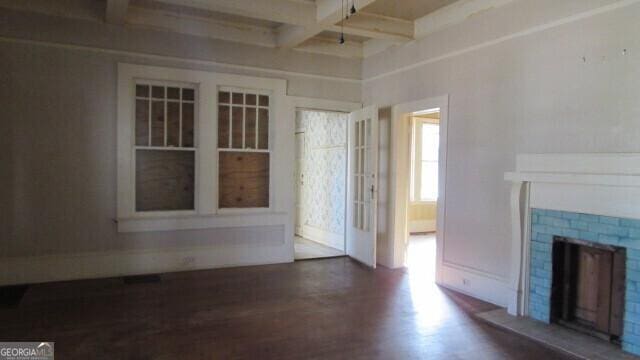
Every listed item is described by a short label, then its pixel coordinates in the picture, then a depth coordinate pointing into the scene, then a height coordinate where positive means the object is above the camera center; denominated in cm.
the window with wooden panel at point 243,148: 572 +24
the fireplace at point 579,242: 321 -57
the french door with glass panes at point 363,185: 575 -23
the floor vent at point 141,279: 489 -128
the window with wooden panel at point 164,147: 529 +22
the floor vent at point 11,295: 405 -128
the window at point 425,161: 898 +18
